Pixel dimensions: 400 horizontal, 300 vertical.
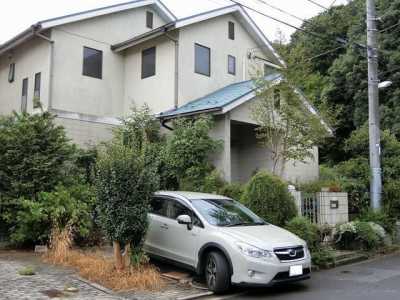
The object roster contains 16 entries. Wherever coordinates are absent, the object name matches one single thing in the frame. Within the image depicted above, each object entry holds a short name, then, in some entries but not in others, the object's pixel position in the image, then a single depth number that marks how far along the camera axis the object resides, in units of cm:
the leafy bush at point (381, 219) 1239
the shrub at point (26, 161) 1034
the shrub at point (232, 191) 1178
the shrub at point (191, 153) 1309
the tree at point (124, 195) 777
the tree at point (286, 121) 1282
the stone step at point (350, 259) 995
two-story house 1582
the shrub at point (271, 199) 986
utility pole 1285
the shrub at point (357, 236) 1119
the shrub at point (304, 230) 941
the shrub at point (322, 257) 946
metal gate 1161
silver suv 698
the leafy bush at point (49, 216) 992
